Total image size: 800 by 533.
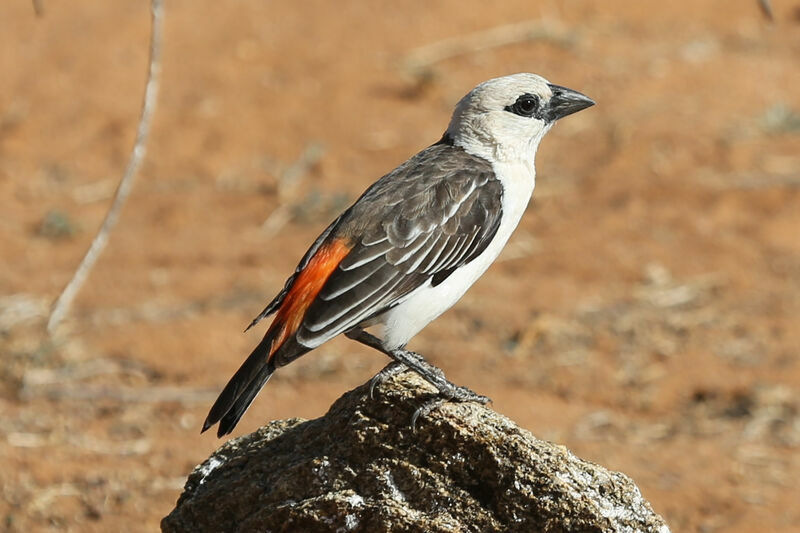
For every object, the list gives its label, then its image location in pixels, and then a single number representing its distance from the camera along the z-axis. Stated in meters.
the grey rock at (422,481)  8.70
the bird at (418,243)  9.62
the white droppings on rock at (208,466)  10.34
